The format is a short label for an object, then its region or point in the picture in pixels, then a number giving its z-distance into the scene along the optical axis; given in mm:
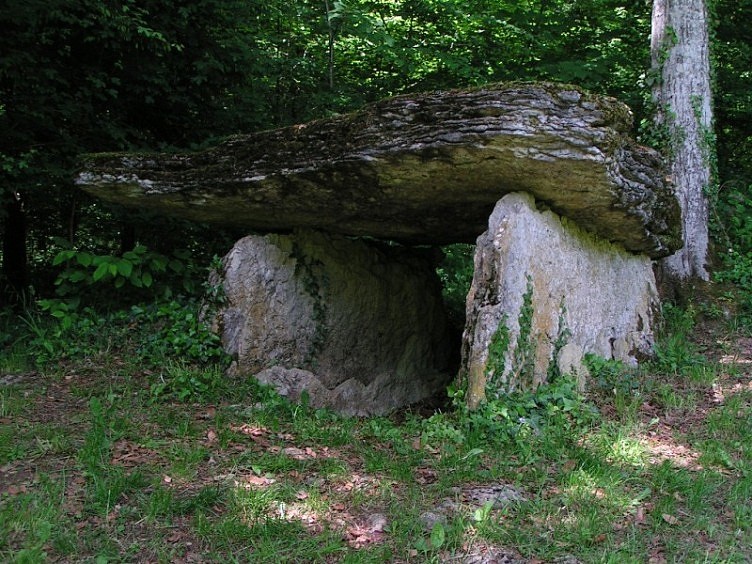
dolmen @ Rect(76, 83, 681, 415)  4441
